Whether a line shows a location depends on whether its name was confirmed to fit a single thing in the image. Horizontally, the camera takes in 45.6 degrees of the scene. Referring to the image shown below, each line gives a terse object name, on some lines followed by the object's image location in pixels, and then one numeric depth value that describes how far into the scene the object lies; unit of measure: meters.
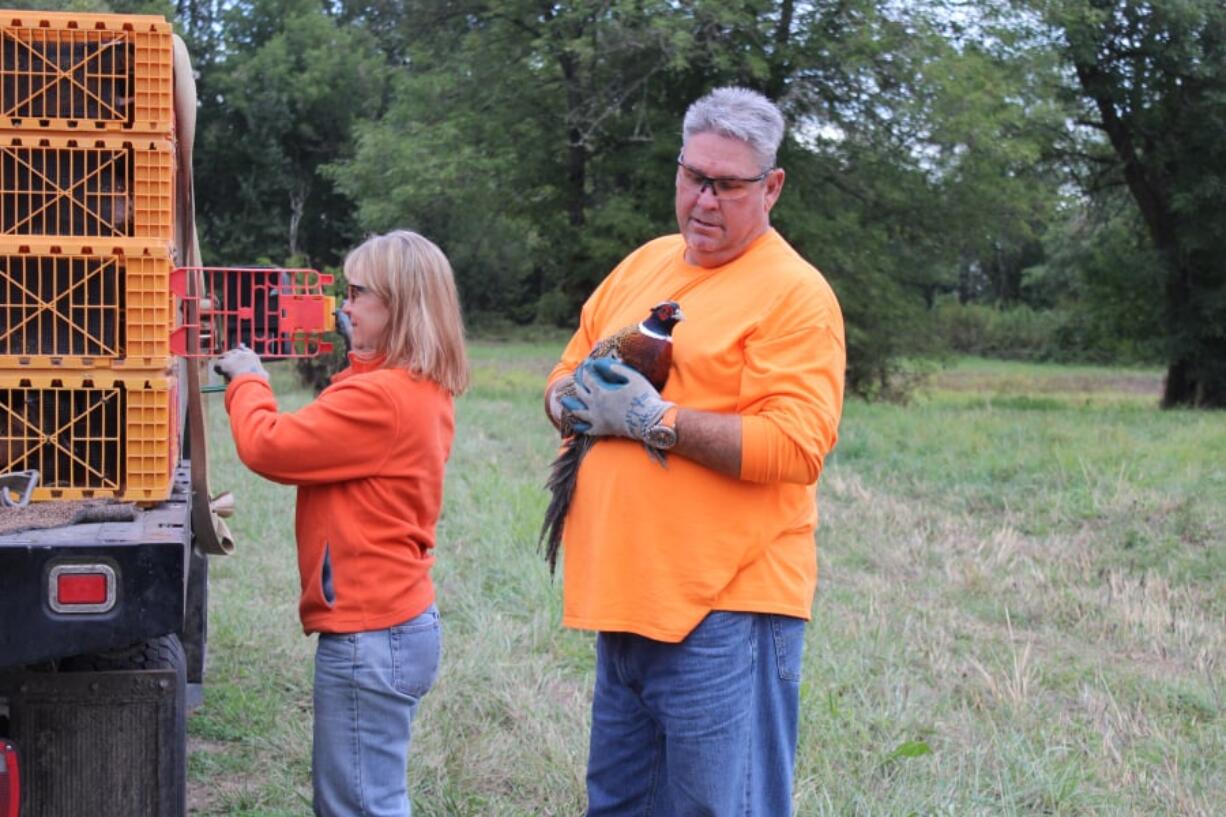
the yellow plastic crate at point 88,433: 3.58
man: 3.07
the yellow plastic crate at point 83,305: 3.54
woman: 3.45
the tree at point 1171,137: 24.02
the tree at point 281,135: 44.22
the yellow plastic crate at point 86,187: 3.57
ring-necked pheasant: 3.14
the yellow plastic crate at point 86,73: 3.57
